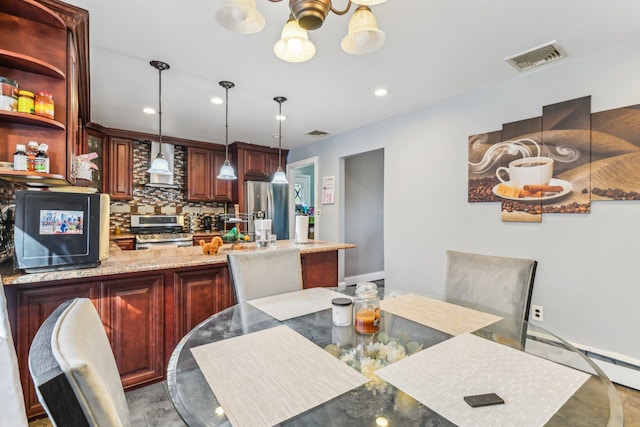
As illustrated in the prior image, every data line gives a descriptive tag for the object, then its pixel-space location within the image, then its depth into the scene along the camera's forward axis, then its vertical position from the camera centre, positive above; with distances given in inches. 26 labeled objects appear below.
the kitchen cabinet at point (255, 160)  195.6 +34.9
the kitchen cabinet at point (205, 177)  191.5 +22.7
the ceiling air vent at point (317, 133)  169.6 +45.4
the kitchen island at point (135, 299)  65.9 -21.5
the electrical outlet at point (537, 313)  98.0 -31.6
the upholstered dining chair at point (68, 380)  18.6 -10.5
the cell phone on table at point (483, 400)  28.3 -17.4
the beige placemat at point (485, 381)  27.4 -17.7
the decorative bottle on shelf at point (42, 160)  67.3 +11.6
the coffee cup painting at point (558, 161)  82.4 +16.2
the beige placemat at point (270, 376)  28.3 -17.8
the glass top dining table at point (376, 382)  27.2 -18.0
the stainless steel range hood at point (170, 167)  178.4 +27.4
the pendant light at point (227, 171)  124.2 +17.1
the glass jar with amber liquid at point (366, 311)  45.5 -14.6
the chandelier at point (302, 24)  43.2 +29.1
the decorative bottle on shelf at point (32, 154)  66.2 +12.8
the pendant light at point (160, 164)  96.7 +16.5
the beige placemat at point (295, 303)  55.2 -17.6
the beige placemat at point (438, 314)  48.5 -17.6
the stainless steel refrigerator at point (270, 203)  196.9 +6.8
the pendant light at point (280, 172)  121.5 +18.1
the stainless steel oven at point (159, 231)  165.3 -10.9
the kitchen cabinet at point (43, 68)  64.2 +31.5
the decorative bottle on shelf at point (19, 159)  64.6 +11.3
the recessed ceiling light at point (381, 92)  113.4 +45.9
